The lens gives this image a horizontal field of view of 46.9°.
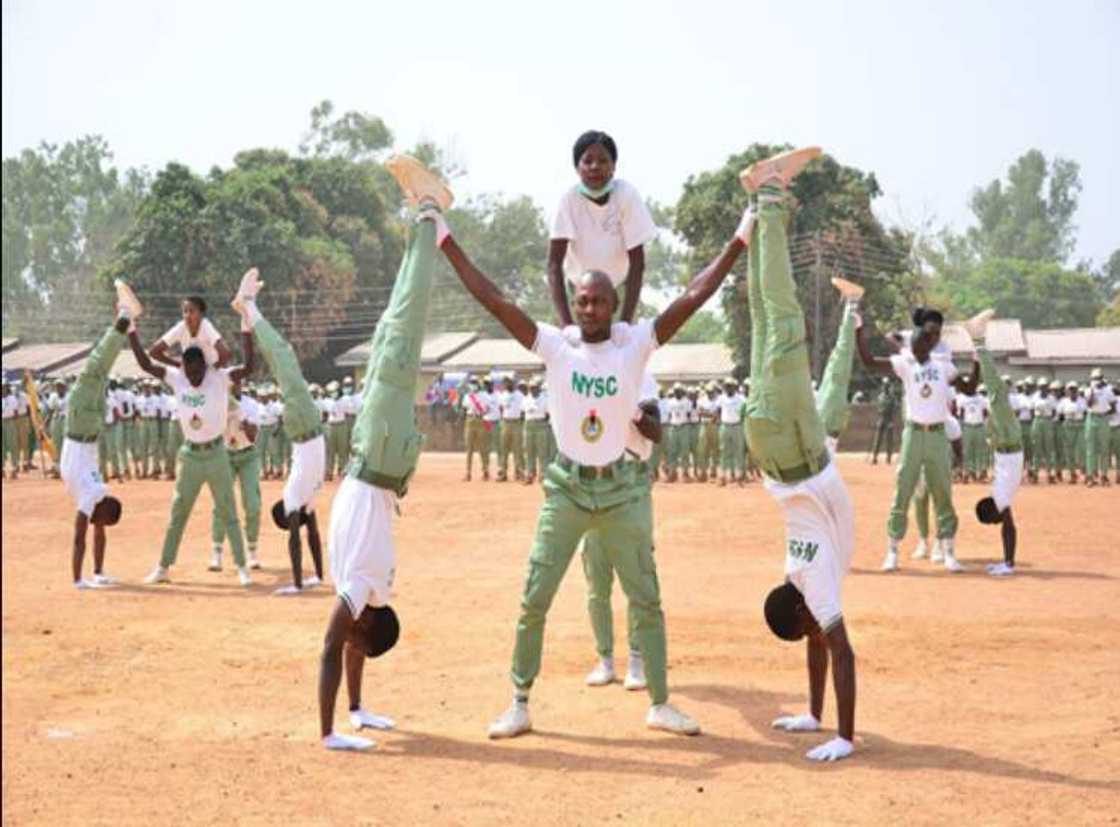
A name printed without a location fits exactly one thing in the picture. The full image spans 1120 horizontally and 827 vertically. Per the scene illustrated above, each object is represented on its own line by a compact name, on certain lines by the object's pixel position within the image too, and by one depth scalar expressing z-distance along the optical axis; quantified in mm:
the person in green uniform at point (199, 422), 13430
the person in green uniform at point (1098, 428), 28719
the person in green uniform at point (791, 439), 7086
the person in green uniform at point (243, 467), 14555
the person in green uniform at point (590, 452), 7402
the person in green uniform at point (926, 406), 13891
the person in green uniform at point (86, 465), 13383
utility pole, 42281
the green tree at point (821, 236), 43500
